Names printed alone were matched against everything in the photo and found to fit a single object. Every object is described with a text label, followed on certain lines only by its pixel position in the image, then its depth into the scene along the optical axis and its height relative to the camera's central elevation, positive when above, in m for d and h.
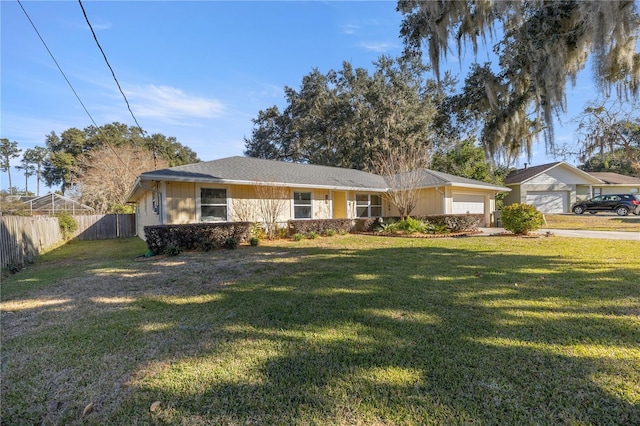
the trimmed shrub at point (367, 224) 15.61 -0.54
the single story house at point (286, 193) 11.01 +1.07
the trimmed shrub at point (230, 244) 10.20 -0.93
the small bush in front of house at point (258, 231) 11.95 -0.62
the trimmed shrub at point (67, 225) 15.95 -0.26
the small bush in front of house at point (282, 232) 12.73 -0.73
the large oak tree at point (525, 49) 5.09 +3.06
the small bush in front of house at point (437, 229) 14.02 -0.78
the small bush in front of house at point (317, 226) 13.20 -0.50
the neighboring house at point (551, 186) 24.02 +1.98
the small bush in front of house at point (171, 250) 9.05 -0.98
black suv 20.48 +0.33
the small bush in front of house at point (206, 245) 9.80 -0.93
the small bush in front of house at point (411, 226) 13.93 -0.62
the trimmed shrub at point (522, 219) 11.47 -0.32
